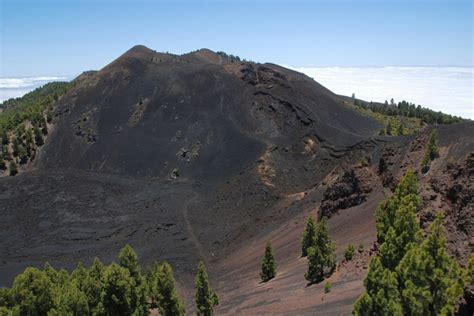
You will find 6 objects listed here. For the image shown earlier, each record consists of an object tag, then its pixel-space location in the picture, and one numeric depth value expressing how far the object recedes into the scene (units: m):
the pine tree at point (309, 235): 34.31
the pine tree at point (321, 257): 29.06
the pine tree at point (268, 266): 34.62
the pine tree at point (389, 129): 81.81
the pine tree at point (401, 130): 82.38
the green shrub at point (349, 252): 28.83
